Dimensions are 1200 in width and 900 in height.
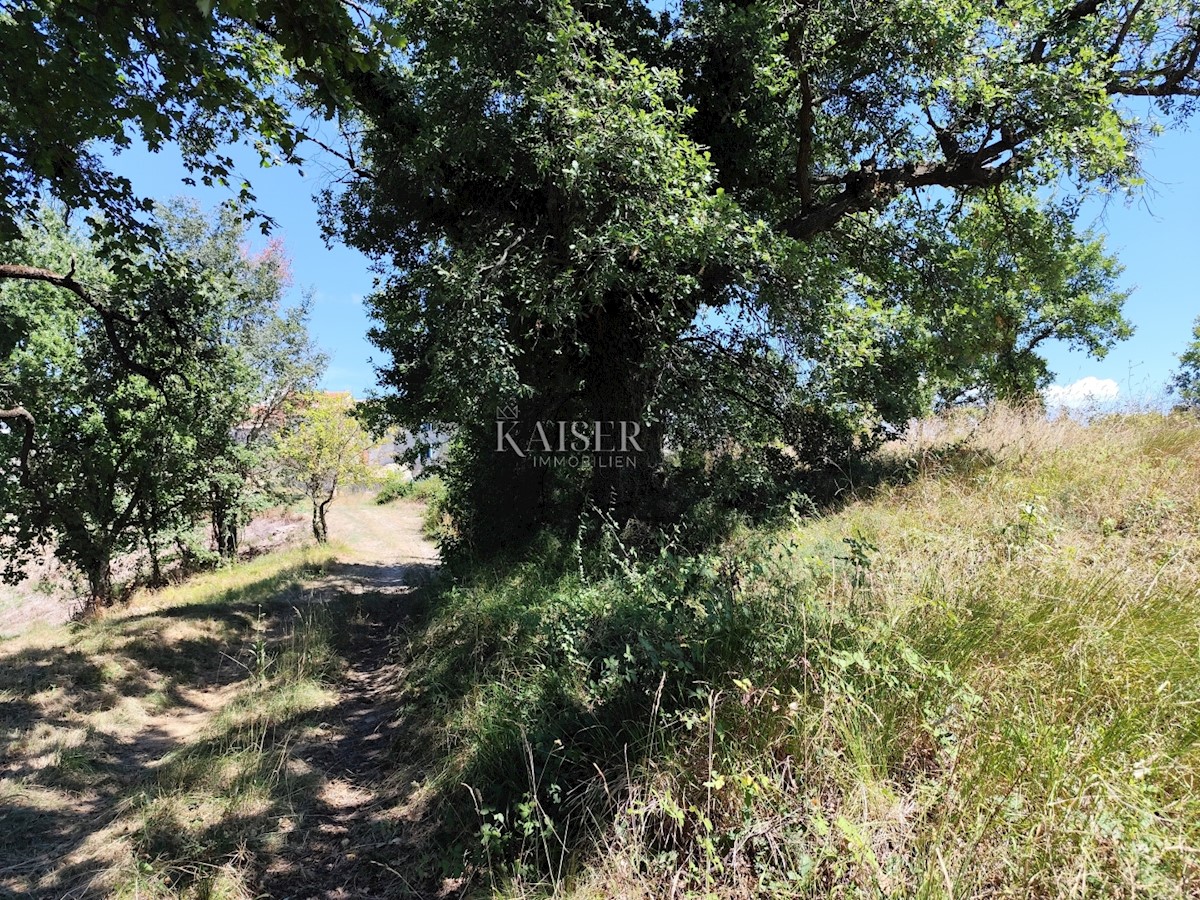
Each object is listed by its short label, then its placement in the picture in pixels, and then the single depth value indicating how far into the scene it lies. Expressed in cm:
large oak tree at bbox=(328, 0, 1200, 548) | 609
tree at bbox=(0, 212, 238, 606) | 1029
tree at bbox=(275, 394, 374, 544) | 1934
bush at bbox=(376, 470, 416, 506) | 3366
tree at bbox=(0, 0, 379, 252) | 359
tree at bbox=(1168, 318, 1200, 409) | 2824
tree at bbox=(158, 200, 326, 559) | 1412
